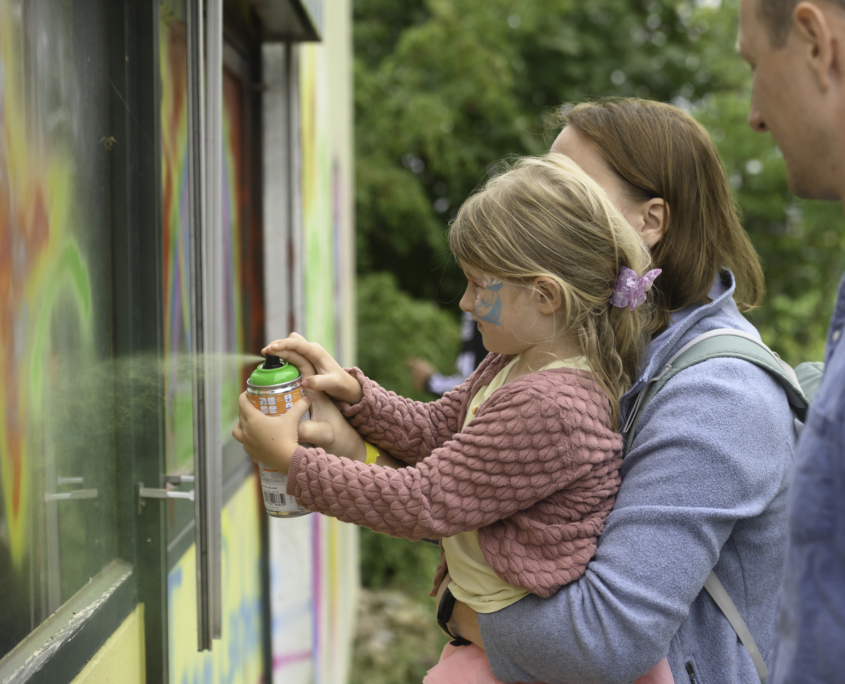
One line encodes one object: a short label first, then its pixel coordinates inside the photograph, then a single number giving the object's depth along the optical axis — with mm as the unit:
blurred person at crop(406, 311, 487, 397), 4690
